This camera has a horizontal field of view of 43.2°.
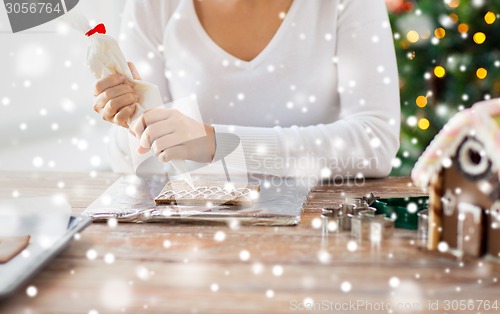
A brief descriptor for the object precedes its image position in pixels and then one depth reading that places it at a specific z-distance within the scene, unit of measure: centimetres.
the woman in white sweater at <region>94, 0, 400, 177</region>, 148
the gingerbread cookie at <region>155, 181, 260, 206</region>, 103
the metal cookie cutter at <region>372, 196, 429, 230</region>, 93
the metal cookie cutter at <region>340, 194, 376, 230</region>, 92
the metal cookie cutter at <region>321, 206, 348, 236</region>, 92
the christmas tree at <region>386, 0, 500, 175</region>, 218
